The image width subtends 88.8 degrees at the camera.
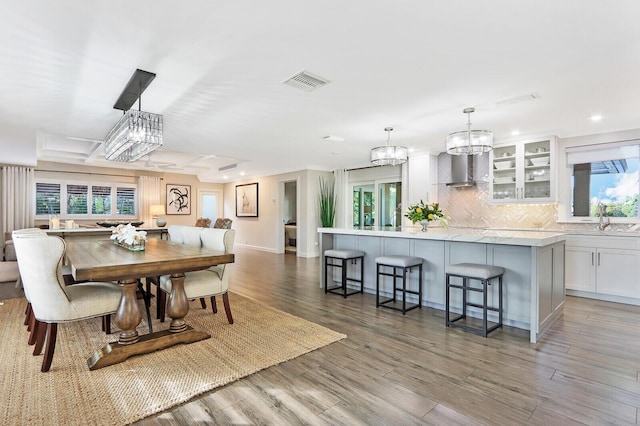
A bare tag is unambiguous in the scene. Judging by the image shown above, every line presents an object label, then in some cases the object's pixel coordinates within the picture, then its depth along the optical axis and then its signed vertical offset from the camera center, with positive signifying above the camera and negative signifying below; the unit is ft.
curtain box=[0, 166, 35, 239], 25.54 +1.00
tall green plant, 27.61 +0.68
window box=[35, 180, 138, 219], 28.04 +1.03
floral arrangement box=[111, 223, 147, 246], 10.75 -0.88
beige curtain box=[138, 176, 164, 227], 32.07 +1.58
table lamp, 31.73 +0.07
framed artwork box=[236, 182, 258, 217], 33.42 +1.15
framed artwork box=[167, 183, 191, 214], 34.71 +1.28
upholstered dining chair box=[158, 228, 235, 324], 9.89 -2.13
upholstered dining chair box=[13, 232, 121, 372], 7.41 -1.74
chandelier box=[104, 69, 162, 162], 10.02 +3.04
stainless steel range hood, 19.24 +2.35
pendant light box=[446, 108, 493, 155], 11.96 +2.57
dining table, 7.65 -1.61
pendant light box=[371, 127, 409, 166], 14.70 +2.53
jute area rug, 6.07 -3.69
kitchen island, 9.61 -1.76
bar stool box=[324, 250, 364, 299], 14.19 -2.49
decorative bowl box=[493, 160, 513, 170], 17.73 +2.55
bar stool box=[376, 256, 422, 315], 11.97 -2.13
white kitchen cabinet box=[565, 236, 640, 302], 13.70 -2.47
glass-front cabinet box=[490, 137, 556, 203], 16.44 +2.09
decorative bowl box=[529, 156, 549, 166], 16.56 +2.57
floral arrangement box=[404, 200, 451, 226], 12.80 -0.12
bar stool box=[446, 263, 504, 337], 9.75 -2.15
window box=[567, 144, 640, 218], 15.14 +1.50
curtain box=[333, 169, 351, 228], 28.09 +1.01
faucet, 15.34 -0.19
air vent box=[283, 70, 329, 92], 9.69 +4.01
